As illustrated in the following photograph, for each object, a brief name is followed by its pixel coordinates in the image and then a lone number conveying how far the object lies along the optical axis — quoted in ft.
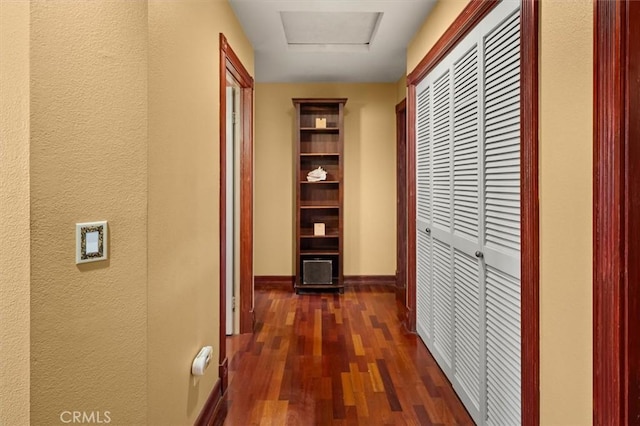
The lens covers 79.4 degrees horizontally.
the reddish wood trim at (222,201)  8.20
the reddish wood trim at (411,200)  11.43
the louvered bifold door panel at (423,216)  10.14
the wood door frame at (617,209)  3.27
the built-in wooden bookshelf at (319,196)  16.12
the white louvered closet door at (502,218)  5.47
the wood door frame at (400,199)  16.49
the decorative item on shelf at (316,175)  16.44
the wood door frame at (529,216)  4.76
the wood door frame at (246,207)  11.59
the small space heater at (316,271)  16.07
